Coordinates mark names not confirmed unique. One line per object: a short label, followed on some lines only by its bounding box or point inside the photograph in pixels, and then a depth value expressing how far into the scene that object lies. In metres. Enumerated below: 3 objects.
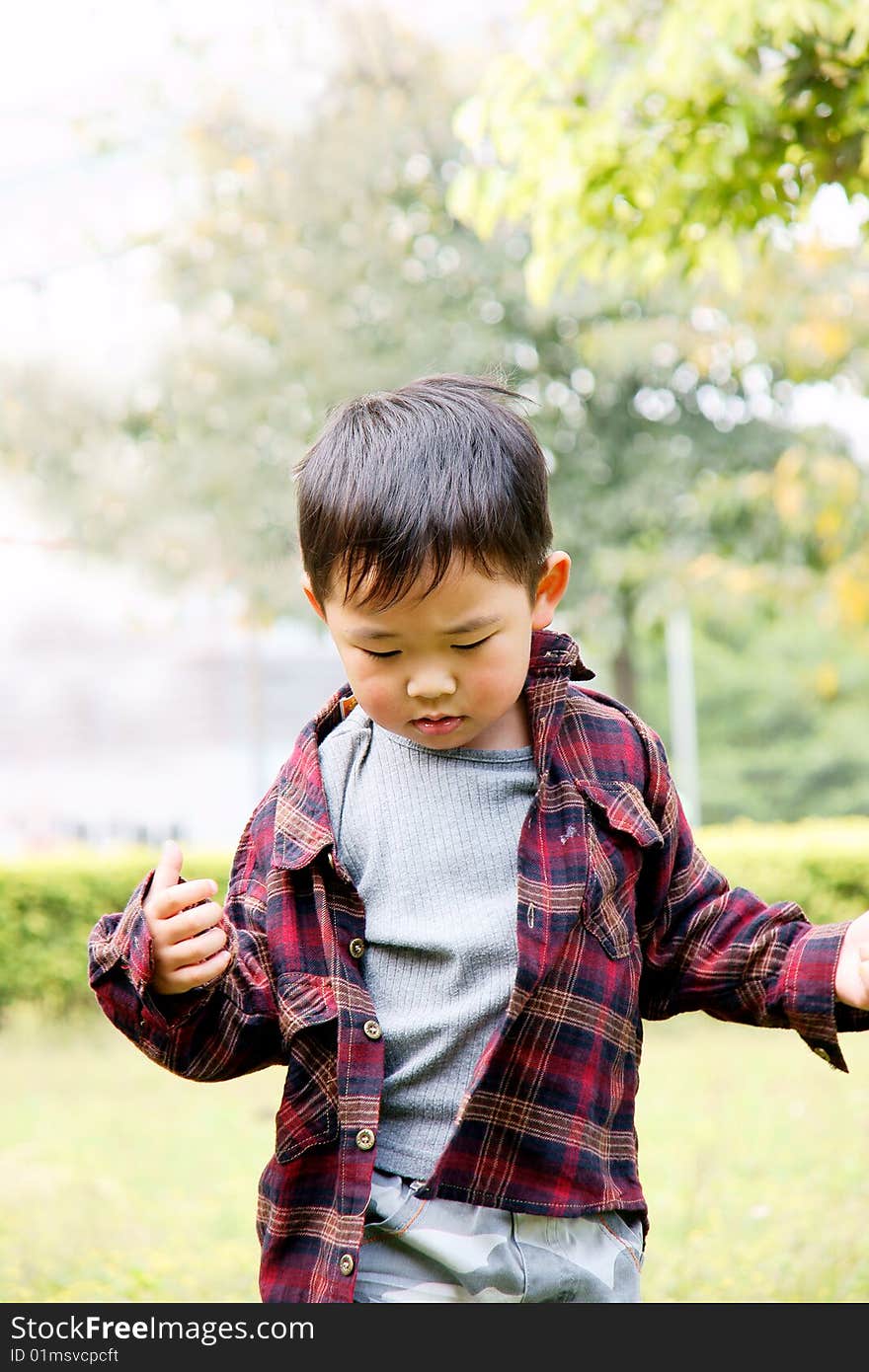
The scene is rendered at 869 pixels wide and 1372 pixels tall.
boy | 1.46
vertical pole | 21.70
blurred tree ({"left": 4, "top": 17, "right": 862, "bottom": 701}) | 10.27
